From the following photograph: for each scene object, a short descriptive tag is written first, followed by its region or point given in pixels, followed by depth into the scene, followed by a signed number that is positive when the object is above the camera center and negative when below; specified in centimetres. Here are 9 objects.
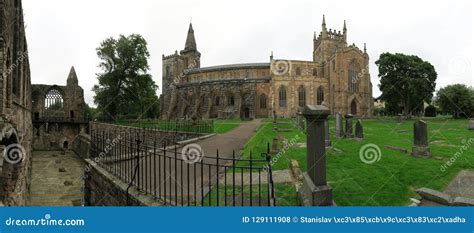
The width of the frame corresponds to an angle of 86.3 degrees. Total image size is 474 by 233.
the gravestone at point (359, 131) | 1273 -58
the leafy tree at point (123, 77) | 3186 +570
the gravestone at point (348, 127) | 1389 -41
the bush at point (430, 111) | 4953 +161
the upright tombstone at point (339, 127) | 1398 -41
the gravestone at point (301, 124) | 1708 -28
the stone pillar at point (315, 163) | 419 -75
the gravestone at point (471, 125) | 1730 -42
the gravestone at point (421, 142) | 840 -78
